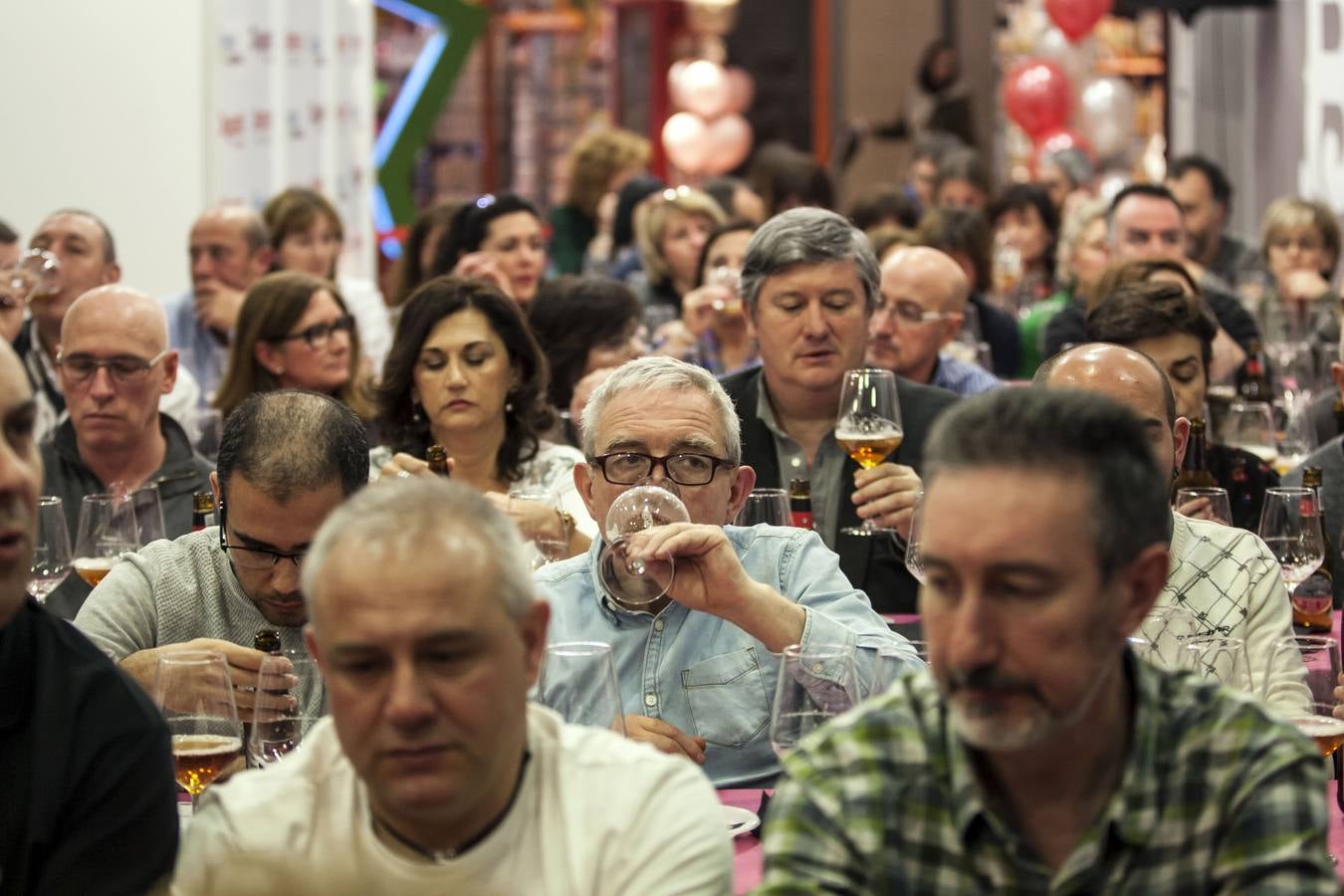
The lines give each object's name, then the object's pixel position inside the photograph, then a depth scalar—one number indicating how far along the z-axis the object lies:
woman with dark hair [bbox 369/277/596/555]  5.06
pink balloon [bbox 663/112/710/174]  16.77
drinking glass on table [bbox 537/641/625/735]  2.43
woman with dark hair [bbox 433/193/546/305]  7.84
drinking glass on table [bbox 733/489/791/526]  3.93
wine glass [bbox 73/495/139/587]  4.18
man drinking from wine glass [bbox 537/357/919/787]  2.99
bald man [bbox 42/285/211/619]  4.96
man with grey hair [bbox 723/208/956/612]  4.99
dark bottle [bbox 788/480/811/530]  4.23
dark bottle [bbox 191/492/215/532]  4.04
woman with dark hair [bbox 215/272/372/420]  6.04
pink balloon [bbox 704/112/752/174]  16.88
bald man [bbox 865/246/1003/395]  6.25
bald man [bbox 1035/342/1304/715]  3.50
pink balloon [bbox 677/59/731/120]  17.22
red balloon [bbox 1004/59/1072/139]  14.99
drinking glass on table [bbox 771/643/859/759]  2.48
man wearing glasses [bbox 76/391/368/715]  3.32
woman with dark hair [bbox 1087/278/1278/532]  4.88
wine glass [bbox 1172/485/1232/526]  4.18
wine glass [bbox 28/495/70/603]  4.15
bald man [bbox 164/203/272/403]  7.86
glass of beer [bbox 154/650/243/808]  2.64
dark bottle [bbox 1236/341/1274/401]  6.88
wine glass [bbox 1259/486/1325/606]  4.25
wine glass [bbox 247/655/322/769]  2.71
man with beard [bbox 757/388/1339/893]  1.89
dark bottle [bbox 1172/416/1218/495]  4.81
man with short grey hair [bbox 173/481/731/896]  2.00
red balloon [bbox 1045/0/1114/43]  14.05
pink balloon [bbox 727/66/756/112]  17.77
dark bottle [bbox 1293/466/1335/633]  4.21
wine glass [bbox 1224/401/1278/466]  5.66
